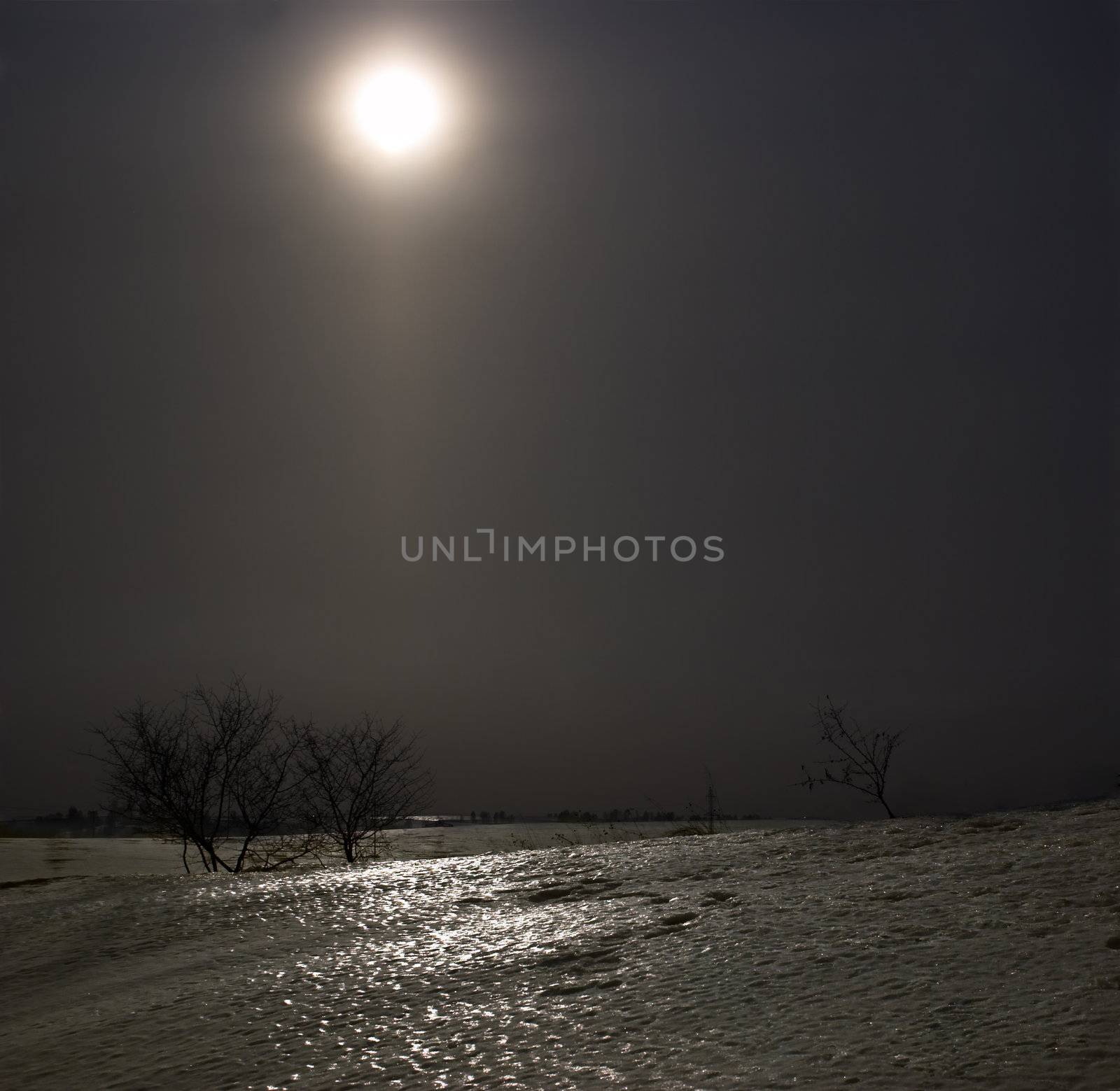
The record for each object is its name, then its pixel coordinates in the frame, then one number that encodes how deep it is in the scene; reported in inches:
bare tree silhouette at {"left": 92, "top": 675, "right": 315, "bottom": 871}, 503.5
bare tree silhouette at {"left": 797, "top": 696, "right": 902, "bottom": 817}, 402.6
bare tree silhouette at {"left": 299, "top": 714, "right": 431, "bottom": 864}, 554.3
